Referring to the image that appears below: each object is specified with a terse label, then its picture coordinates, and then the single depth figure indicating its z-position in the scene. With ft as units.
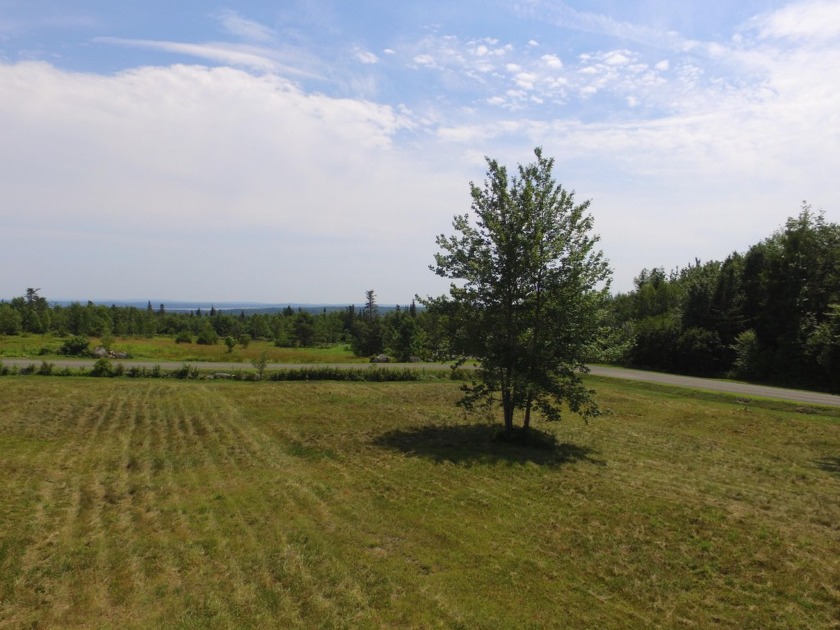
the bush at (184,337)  296.61
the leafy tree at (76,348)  161.17
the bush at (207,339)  301.71
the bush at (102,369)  110.11
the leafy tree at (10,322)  276.21
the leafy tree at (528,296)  58.70
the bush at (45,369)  107.14
